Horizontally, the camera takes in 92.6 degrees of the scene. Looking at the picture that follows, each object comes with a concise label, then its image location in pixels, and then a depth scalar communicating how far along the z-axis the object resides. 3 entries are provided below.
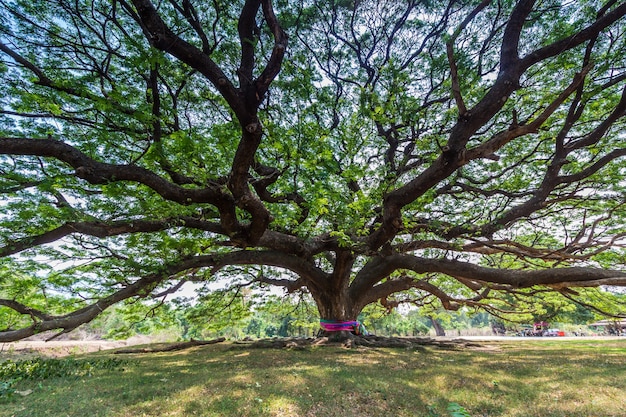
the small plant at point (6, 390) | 3.24
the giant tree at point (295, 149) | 4.24
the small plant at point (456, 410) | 2.02
